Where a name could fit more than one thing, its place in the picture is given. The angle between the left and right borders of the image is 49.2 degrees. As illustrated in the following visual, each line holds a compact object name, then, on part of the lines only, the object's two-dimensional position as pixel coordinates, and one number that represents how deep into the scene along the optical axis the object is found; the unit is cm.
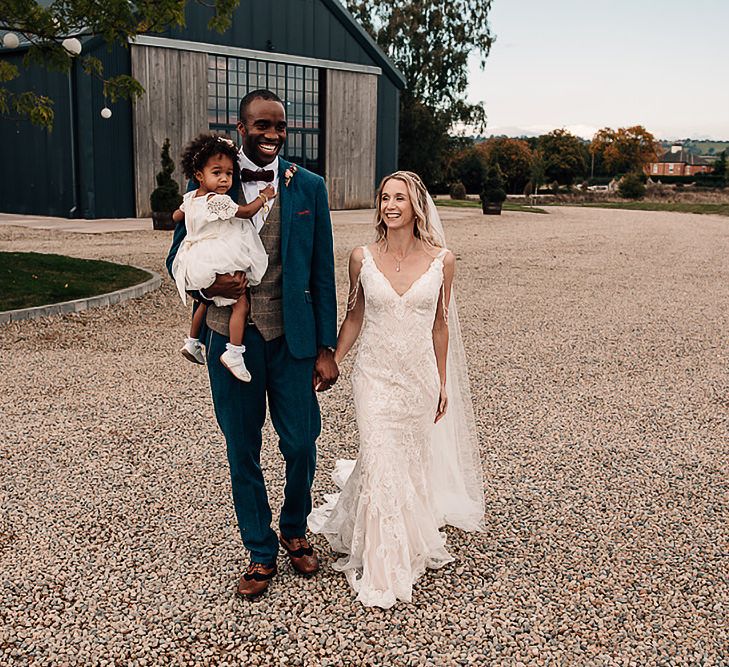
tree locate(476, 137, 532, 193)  5981
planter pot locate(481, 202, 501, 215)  2717
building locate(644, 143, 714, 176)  12594
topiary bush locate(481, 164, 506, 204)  2708
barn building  2025
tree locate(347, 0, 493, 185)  3722
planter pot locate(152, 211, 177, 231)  1813
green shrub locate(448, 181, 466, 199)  4022
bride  329
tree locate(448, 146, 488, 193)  5122
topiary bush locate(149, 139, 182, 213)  1783
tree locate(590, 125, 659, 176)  7688
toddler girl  288
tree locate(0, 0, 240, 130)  873
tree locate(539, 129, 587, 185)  6381
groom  303
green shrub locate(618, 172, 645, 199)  4572
